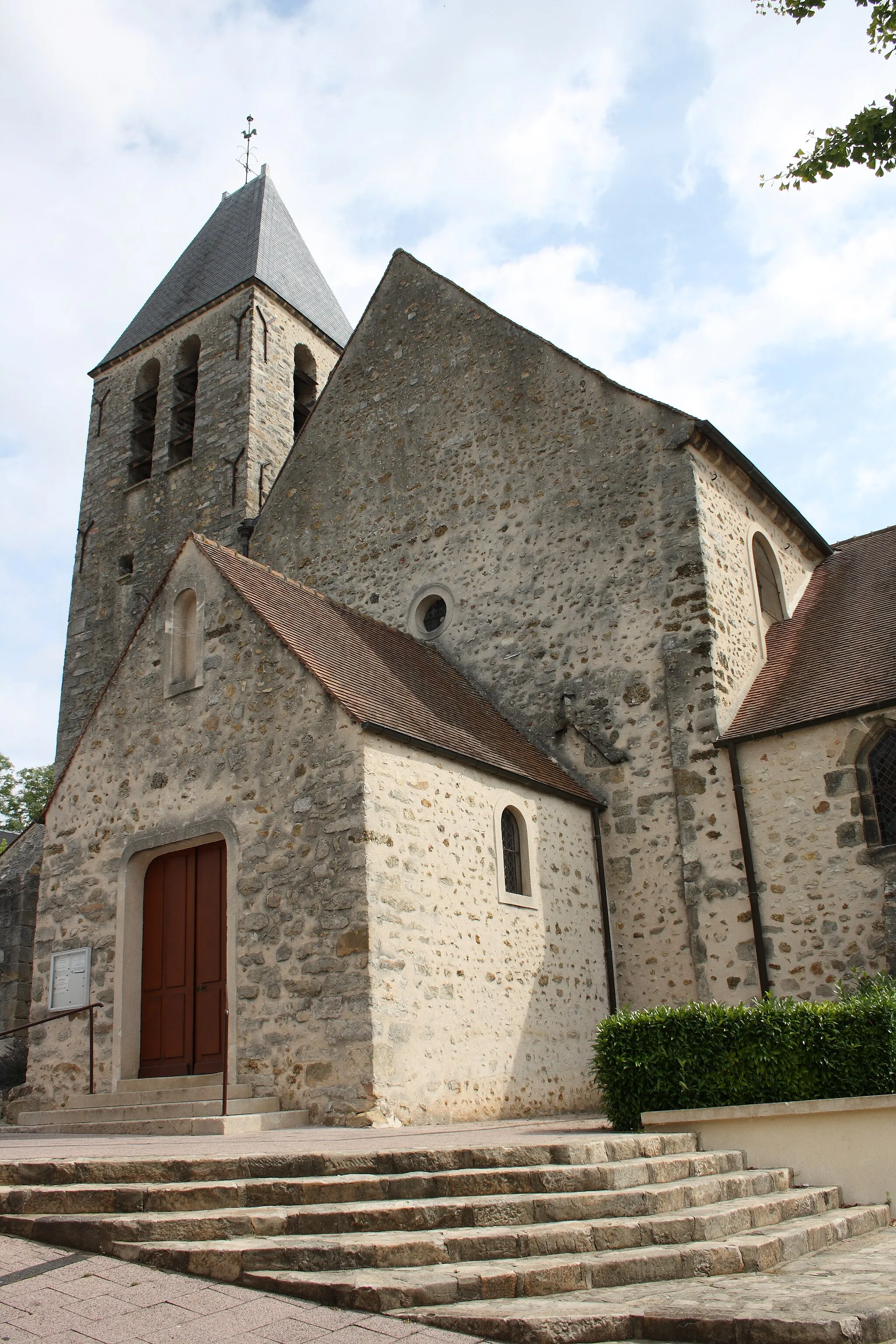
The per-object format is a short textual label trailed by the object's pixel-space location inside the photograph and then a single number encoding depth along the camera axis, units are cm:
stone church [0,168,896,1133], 998
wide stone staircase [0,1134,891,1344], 439
